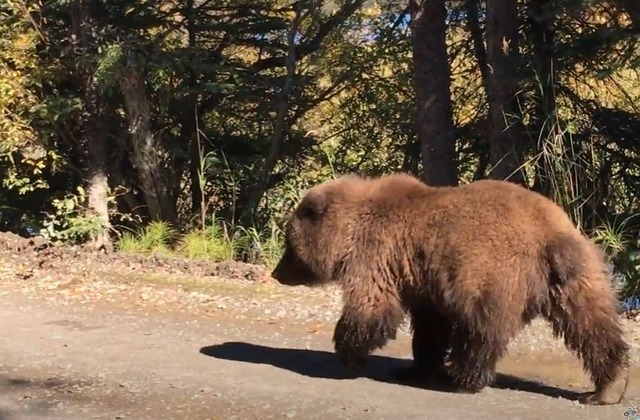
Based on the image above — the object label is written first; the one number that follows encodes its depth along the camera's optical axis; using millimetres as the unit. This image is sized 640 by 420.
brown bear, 6402
